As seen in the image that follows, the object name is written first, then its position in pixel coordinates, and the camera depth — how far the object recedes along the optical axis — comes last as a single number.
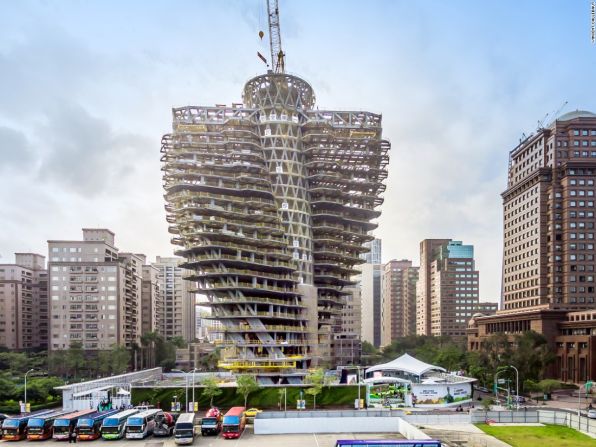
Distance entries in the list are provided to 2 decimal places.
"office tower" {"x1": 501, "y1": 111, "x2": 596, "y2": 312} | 126.38
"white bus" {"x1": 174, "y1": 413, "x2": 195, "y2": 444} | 51.06
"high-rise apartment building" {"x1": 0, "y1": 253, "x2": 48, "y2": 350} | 158.50
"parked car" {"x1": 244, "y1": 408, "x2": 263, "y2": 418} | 69.05
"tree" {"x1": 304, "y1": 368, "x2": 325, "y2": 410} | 77.34
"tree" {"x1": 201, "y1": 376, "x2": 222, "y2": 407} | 76.80
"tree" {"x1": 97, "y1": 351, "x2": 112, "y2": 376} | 119.19
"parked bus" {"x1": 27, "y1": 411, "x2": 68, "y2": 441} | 53.72
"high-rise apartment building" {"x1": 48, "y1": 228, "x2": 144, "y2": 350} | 135.62
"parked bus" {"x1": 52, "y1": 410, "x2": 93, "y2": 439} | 53.78
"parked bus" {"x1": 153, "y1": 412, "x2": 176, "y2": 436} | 55.66
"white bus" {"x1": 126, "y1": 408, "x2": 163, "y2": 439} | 54.25
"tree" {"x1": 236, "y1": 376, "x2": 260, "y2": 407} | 76.31
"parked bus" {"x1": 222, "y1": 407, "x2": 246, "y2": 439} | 54.62
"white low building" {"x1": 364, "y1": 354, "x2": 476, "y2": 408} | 76.81
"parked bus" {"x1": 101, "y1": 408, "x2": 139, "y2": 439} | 54.06
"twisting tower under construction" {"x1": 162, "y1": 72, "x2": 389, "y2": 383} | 105.44
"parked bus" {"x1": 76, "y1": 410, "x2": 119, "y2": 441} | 53.72
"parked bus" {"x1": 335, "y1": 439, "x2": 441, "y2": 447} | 41.94
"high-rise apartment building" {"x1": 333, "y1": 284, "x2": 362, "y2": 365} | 142.25
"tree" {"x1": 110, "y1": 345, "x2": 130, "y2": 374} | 119.38
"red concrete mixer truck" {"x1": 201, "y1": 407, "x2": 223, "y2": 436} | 56.41
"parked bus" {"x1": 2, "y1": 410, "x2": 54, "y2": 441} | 53.50
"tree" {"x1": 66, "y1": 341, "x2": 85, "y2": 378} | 119.06
